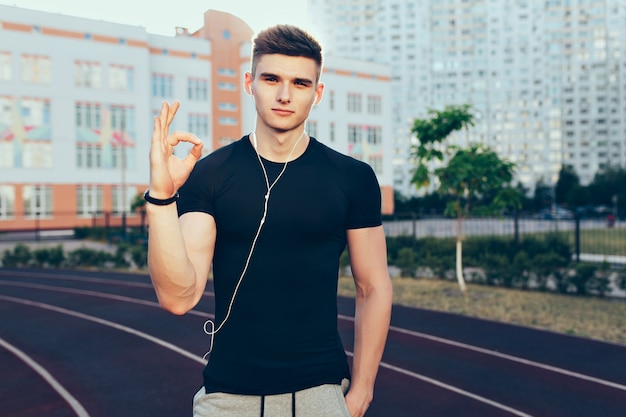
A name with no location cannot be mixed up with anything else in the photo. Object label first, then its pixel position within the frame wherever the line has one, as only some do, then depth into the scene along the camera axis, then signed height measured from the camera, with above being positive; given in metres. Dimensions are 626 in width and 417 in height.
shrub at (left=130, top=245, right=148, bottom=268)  18.25 -1.69
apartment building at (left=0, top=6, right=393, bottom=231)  37.09 +8.05
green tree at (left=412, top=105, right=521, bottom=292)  11.79 +0.88
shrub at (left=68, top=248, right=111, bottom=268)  18.48 -1.74
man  1.79 -0.15
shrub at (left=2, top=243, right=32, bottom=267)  18.66 -1.74
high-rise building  112.81 +26.74
